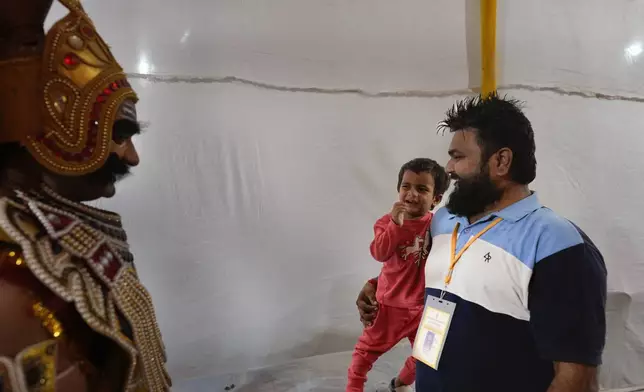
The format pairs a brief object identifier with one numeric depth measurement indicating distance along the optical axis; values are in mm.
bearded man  901
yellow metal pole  2051
